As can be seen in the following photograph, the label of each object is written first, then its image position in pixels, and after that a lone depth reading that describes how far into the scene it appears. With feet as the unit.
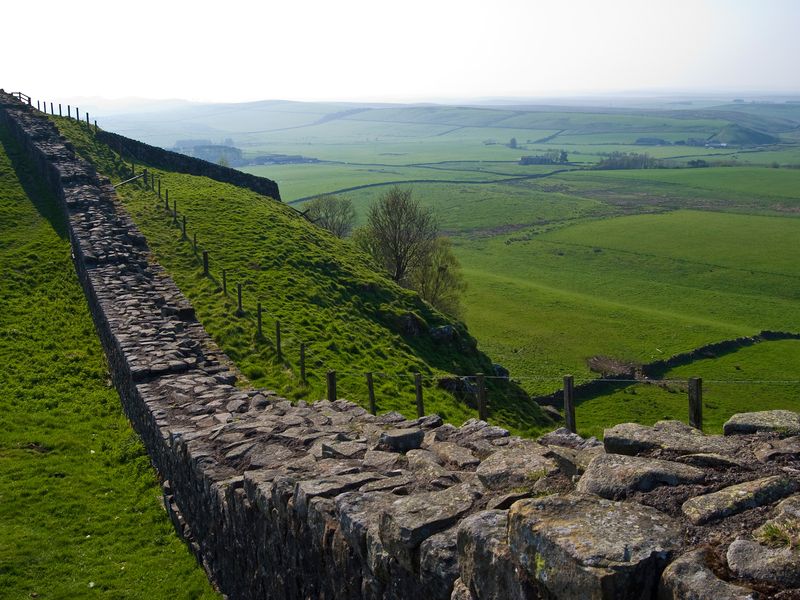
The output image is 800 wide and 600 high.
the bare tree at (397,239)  193.67
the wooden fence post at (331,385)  68.23
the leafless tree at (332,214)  257.34
